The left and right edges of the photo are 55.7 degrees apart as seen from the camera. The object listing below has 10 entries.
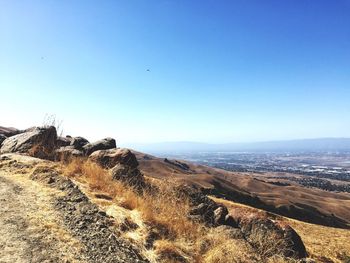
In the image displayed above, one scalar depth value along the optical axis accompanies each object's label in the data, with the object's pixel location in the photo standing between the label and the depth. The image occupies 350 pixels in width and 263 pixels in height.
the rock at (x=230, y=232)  9.54
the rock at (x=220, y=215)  11.99
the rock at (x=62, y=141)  19.72
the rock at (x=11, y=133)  22.51
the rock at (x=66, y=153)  14.89
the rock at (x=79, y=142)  19.92
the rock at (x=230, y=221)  12.24
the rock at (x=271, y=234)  11.16
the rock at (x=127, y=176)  12.36
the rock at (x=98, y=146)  18.61
